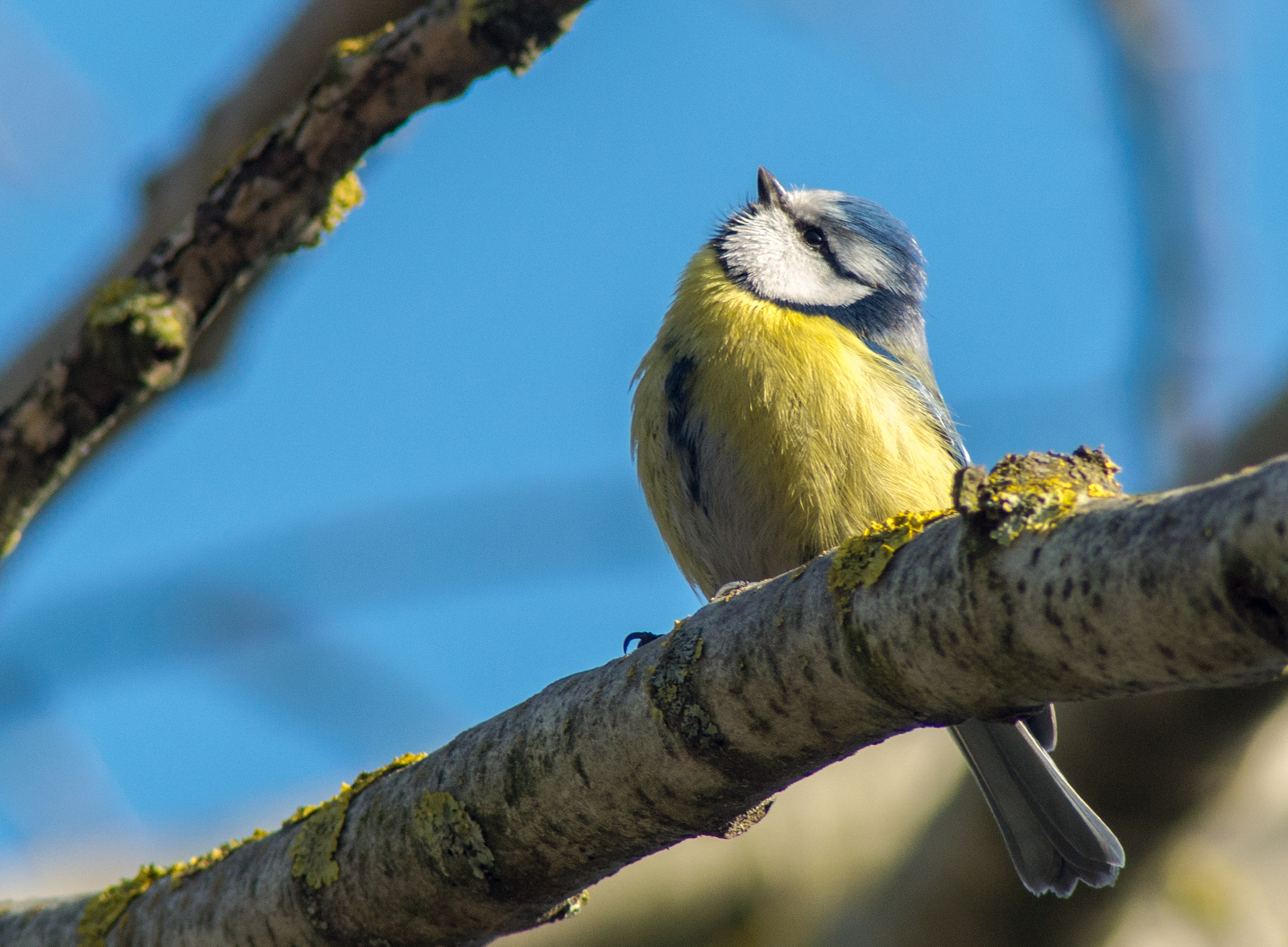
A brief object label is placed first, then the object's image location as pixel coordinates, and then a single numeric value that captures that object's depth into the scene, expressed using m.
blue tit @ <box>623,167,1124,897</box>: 5.21
